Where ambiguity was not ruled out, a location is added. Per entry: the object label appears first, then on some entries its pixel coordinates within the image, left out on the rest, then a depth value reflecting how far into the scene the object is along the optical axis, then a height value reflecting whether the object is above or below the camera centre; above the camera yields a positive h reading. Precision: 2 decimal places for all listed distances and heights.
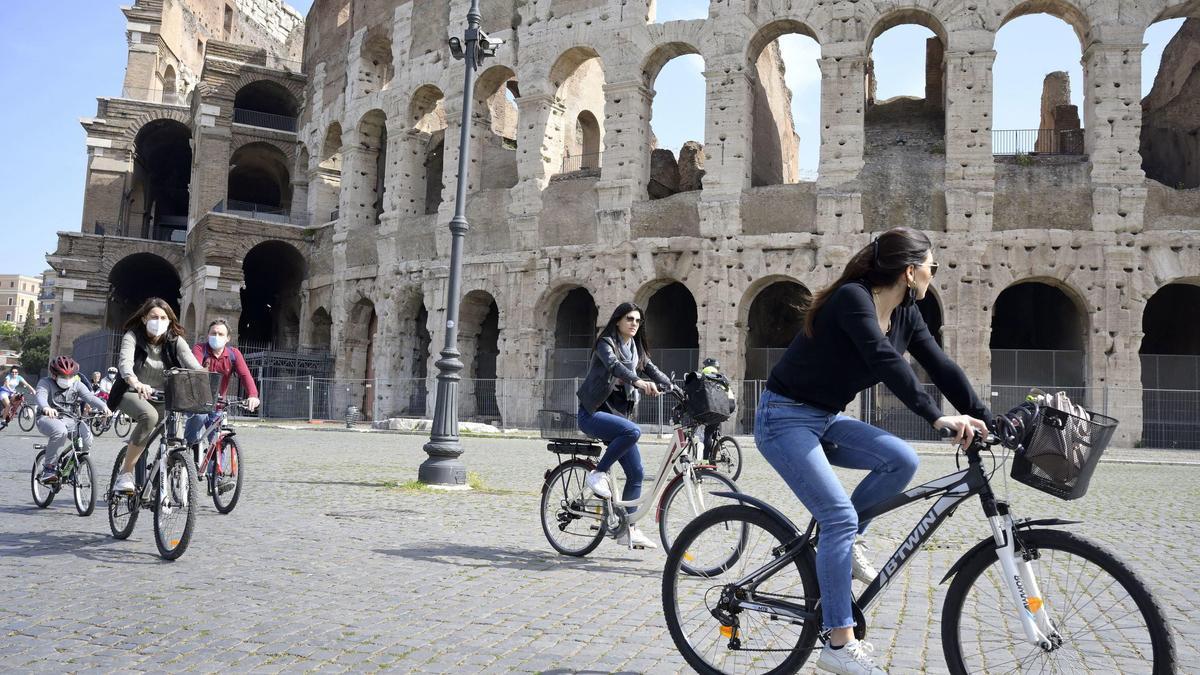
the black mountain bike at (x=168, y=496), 5.11 -0.64
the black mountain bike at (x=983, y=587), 2.61 -0.55
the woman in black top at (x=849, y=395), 2.86 +0.07
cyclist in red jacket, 7.10 +0.27
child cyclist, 6.95 -0.17
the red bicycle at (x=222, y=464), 6.89 -0.57
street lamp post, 8.95 +0.44
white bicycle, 5.09 -0.54
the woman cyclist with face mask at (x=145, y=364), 5.72 +0.16
